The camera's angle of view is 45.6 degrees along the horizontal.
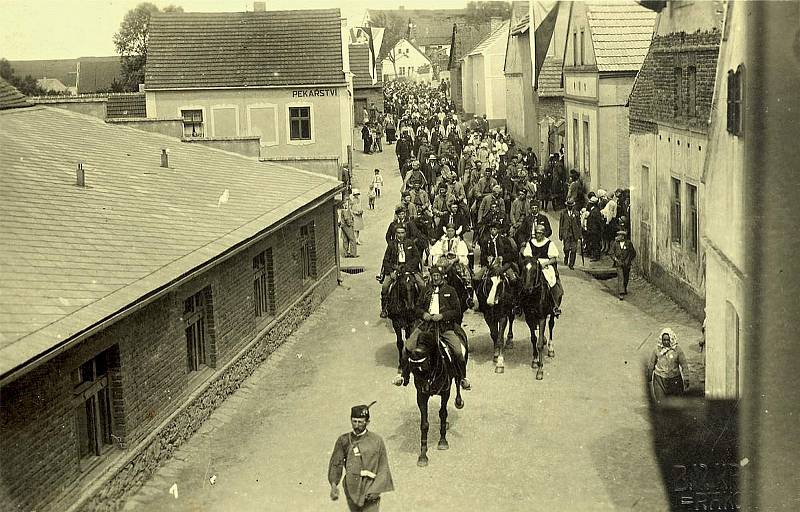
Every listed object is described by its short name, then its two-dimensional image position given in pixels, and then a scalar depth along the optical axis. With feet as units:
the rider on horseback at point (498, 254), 45.78
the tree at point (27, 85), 90.51
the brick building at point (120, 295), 27.73
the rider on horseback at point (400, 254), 52.28
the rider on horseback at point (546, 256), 46.42
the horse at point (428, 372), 34.53
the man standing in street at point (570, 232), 68.90
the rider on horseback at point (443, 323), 36.14
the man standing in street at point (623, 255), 58.59
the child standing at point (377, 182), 108.06
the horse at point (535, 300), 45.21
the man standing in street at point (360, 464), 27.25
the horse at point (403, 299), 45.03
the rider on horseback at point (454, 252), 52.69
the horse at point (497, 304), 45.91
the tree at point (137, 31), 85.41
